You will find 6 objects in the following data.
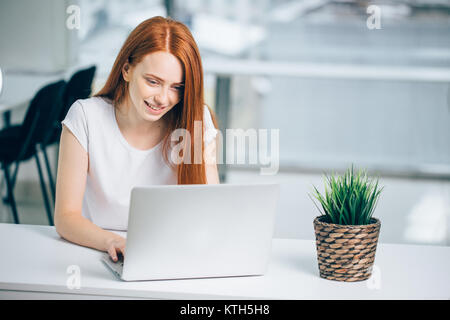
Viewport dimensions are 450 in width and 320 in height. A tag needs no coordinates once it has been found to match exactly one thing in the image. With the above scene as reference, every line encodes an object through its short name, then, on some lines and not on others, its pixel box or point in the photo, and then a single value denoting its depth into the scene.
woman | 2.65
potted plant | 2.31
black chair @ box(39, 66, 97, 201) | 4.73
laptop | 2.24
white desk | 2.25
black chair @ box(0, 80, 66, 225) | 4.17
